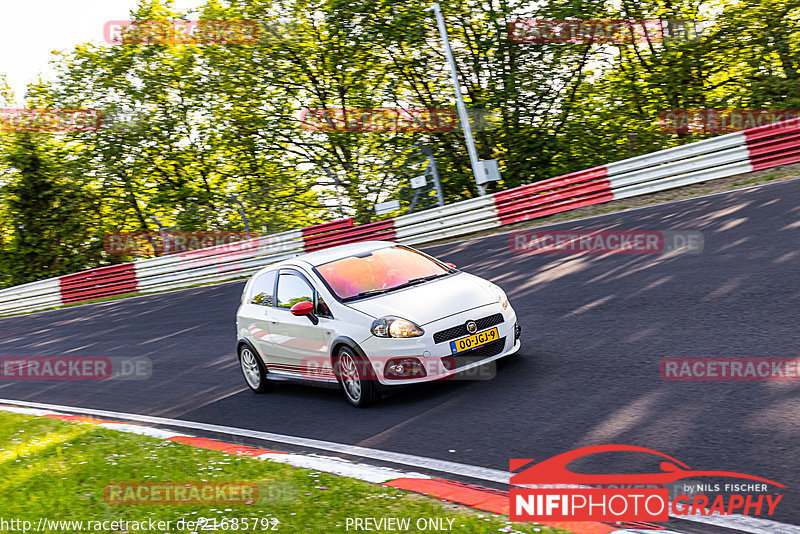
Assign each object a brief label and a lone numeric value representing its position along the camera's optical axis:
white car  7.52
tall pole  22.39
